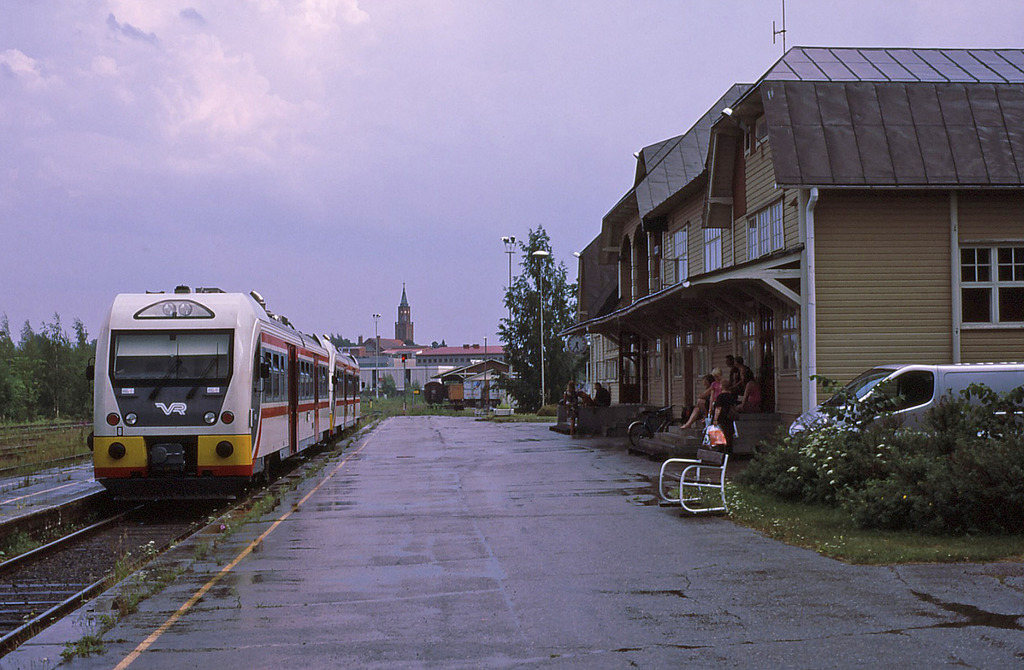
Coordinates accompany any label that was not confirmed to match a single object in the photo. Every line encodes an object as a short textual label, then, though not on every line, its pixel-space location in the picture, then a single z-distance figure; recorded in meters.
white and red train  15.27
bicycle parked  24.20
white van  15.84
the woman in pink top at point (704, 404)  19.78
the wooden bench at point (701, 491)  12.94
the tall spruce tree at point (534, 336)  74.31
